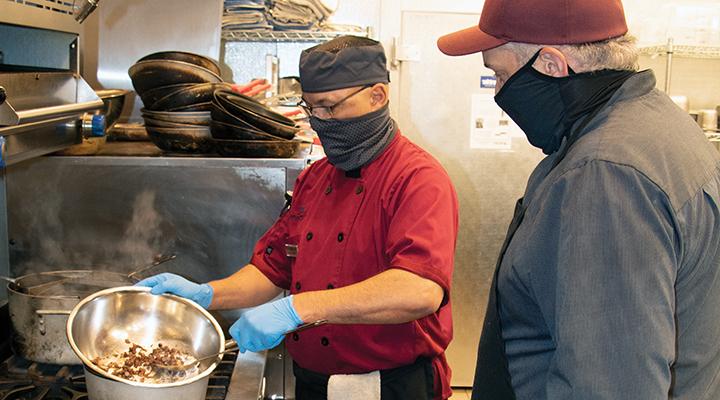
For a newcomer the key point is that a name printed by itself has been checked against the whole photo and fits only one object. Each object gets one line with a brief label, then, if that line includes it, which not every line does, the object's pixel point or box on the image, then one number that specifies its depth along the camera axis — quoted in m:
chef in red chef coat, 1.77
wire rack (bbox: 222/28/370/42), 3.78
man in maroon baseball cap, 1.04
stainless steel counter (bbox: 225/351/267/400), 1.82
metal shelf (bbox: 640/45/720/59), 4.09
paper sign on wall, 4.31
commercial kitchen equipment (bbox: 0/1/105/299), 1.63
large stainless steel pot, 1.86
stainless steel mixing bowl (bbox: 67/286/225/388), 1.70
